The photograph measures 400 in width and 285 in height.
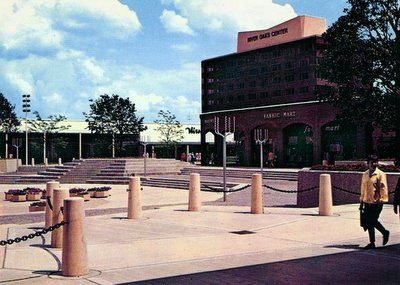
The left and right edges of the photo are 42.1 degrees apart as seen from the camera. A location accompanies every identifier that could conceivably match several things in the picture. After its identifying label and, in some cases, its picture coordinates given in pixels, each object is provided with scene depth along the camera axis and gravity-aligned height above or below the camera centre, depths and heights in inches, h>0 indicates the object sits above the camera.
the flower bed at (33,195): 894.4 -68.9
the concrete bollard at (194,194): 622.6 -49.0
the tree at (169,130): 2740.9 +129.9
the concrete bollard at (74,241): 289.6 -49.5
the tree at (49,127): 2479.1 +136.8
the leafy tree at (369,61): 1166.3 +209.5
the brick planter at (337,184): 669.9 -42.1
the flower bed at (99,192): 943.7 -68.1
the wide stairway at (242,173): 1400.1 -57.5
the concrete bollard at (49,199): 409.2 -34.2
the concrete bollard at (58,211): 358.3 -38.7
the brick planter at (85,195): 848.9 -67.3
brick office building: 1861.5 +240.1
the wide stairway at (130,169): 1439.5 -45.3
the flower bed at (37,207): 703.1 -70.6
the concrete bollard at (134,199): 549.3 -48.3
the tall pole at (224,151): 795.3 +3.3
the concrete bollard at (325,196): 549.6 -46.5
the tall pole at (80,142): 2651.8 +62.2
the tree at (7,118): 2502.5 +185.5
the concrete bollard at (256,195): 582.2 -47.4
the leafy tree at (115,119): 2301.9 +160.7
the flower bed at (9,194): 890.4 -67.3
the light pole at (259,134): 2089.1 +77.6
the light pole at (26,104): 2273.6 +223.9
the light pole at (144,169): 1460.6 -41.8
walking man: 373.1 -33.4
